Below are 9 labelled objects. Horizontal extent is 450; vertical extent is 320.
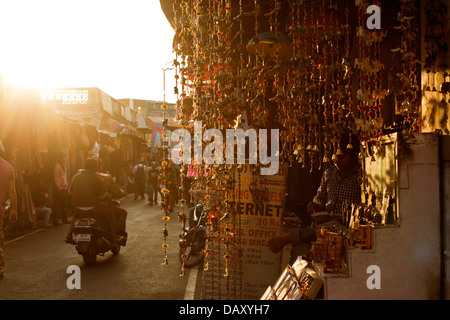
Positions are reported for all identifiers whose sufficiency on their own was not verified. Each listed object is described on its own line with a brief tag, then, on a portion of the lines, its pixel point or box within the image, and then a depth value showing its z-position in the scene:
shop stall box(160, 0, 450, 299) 2.54
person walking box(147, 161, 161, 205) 15.69
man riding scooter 7.16
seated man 3.77
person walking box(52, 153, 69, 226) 11.49
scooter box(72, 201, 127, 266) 6.76
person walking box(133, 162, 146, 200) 18.31
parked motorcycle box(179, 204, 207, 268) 6.49
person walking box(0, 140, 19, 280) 5.88
